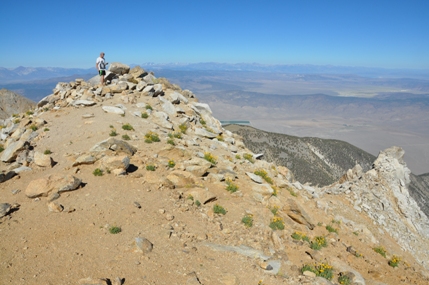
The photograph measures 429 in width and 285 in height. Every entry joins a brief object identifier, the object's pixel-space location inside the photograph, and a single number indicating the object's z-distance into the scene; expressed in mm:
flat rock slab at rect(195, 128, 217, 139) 19672
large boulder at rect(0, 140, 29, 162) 13891
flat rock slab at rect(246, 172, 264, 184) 15172
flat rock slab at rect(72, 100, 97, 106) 20553
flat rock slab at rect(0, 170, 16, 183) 11744
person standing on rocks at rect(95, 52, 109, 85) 22178
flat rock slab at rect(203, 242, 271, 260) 9273
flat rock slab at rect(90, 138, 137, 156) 13508
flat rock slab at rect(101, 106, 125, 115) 18944
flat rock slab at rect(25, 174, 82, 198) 10469
